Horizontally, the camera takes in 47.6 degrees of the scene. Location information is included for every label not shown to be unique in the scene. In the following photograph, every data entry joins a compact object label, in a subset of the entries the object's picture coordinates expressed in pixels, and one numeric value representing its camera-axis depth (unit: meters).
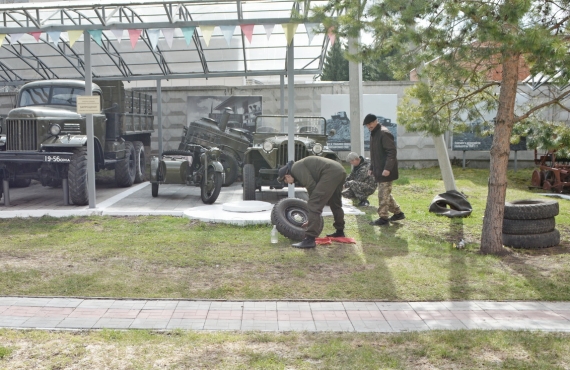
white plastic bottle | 8.40
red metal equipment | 14.31
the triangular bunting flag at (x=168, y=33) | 10.40
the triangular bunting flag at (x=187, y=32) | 10.12
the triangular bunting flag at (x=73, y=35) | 10.35
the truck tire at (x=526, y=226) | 8.32
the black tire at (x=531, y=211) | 8.28
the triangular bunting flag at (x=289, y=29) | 9.86
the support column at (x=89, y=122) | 10.49
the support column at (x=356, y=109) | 12.16
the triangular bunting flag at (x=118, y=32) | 10.44
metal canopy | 10.59
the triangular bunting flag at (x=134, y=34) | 10.41
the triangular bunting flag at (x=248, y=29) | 10.07
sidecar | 11.55
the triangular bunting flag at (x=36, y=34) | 10.43
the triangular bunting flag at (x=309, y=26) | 9.74
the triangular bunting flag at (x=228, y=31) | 10.11
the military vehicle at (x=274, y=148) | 11.55
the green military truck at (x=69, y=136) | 11.05
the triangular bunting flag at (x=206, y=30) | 10.05
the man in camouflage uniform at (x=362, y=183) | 11.88
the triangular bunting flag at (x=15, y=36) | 10.57
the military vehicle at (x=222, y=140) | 14.18
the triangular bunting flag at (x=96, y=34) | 10.39
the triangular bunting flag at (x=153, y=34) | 10.45
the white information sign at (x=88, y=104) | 10.16
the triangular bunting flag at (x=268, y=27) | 9.95
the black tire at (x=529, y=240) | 8.30
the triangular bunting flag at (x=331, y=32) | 7.41
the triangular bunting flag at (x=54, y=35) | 10.39
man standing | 9.41
